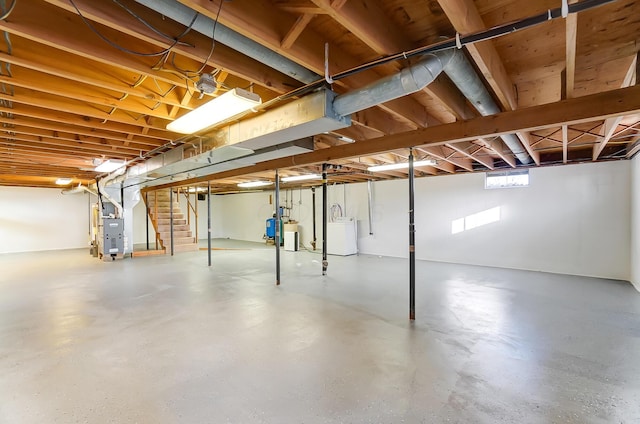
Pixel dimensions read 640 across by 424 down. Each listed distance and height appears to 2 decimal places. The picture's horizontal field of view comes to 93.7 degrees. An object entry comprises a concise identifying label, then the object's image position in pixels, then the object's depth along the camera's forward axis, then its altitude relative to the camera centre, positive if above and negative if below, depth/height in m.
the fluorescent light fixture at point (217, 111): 2.25 +0.82
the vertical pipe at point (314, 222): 9.70 -0.46
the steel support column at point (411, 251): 3.50 -0.53
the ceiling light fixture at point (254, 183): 8.85 +0.78
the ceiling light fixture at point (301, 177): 7.32 +0.78
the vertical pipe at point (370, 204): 8.75 +0.09
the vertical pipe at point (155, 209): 9.58 +0.04
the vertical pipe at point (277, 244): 5.00 -0.62
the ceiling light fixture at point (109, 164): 5.09 +0.81
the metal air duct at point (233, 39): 1.49 +1.01
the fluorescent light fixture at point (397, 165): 5.51 +0.80
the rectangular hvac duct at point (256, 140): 2.51 +0.76
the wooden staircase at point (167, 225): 9.55 -0.49
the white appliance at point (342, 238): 8.57 -0.88
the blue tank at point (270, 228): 11.18 -0.73
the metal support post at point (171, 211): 8.83 -0.03
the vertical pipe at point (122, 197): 8.49 +0.39
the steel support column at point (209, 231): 7.20 -0.53
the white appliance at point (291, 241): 9.66 -1.06
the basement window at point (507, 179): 6.35 +0.58
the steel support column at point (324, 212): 5.50 -0.08
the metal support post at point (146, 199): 10.12 +0.38
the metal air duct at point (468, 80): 1.86 +0.91
